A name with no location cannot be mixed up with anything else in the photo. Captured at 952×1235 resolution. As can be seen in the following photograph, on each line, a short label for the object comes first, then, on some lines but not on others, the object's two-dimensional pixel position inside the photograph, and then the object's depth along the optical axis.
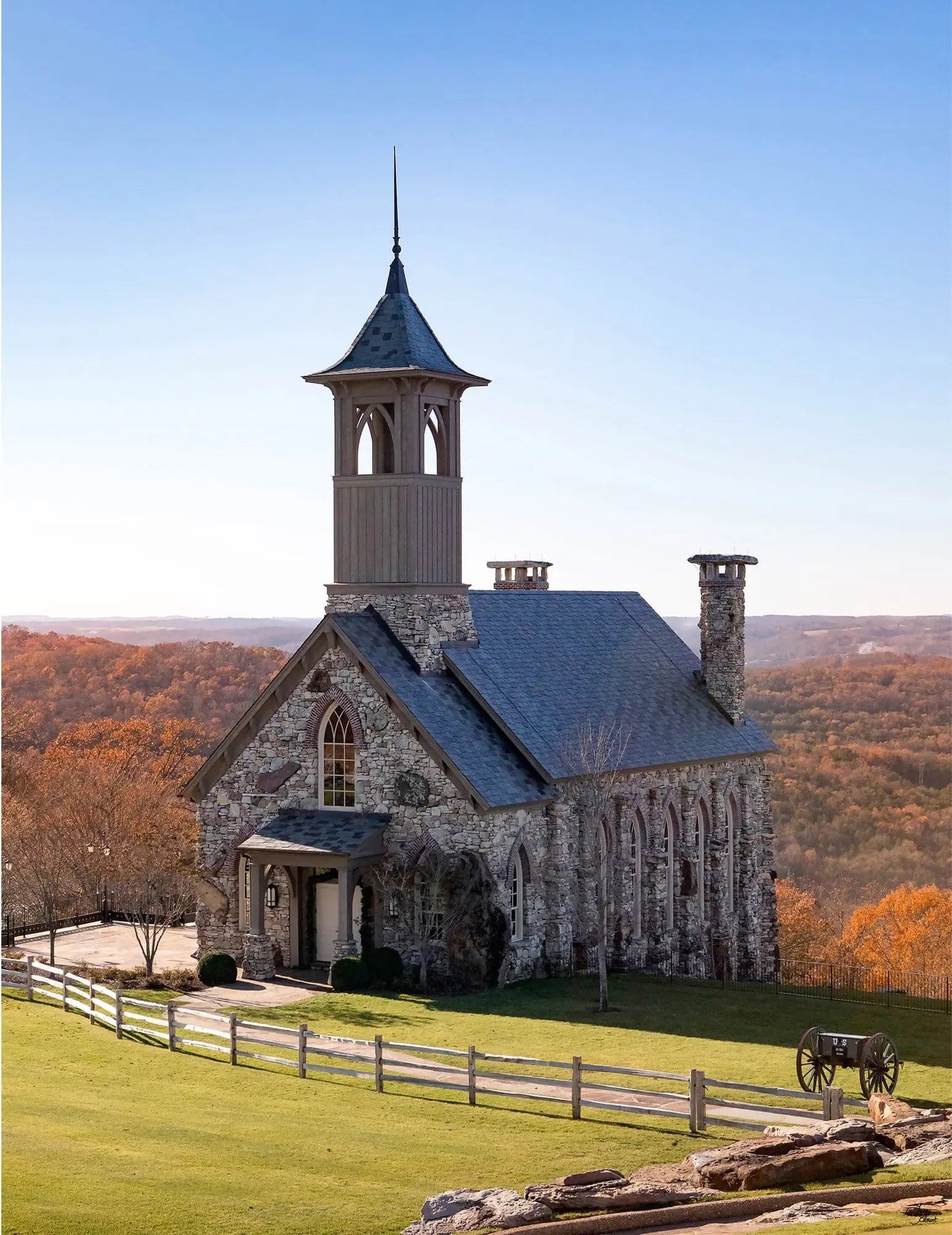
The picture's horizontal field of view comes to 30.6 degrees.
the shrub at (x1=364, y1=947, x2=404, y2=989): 35.69
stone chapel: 36.62
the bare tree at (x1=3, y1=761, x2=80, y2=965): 46.00
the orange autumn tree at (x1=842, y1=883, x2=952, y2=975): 69.69
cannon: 25.86
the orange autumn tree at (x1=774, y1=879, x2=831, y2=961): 68.69
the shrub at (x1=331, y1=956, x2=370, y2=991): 35.09
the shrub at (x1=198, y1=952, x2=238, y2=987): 36.09
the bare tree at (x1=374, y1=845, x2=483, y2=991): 35.72
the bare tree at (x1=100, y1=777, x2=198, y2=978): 36.97
